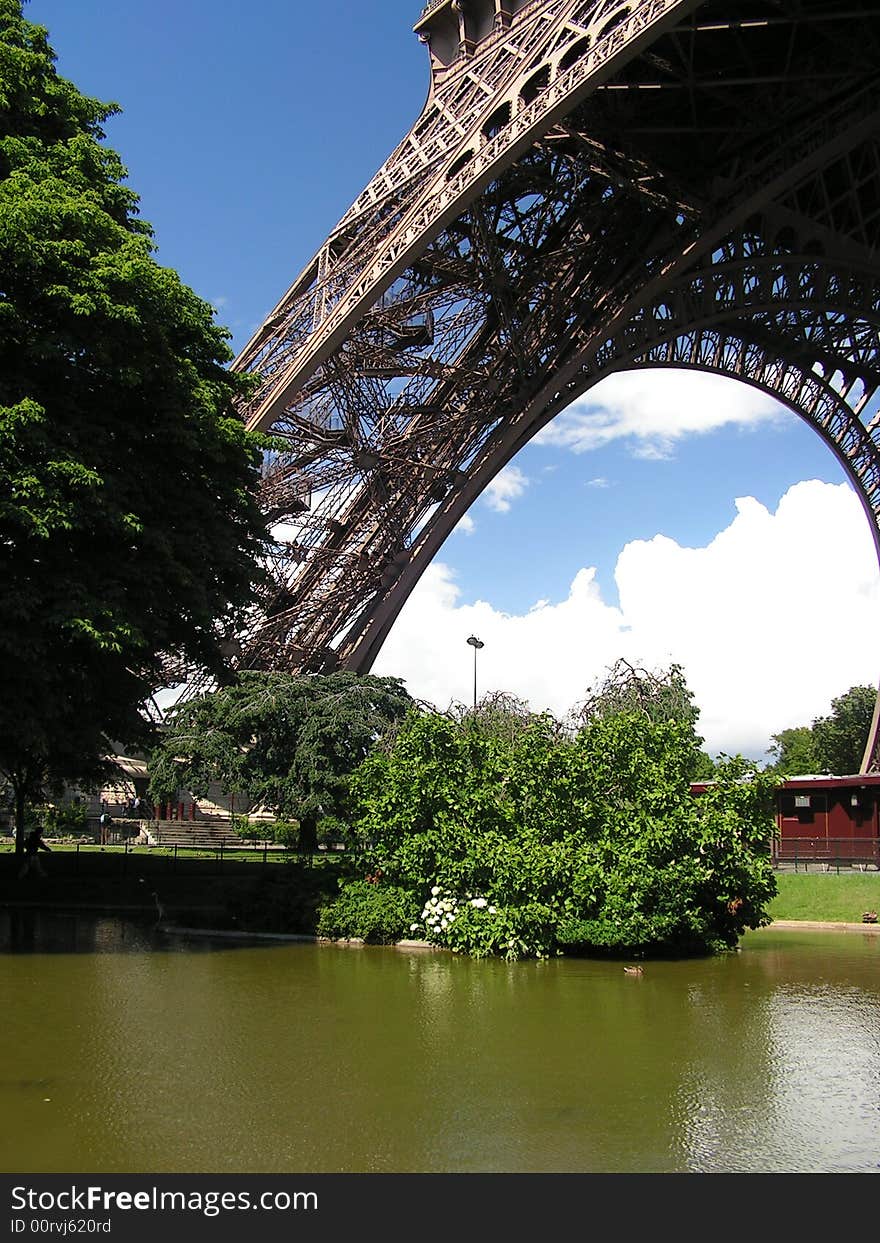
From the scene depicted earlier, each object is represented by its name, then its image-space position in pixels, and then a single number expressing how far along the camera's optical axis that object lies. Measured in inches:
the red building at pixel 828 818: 1164.5
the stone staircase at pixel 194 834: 1611.6
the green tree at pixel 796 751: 3169.3
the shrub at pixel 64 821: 1672.0
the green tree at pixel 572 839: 636.7
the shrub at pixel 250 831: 1501.1
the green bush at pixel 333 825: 809.3
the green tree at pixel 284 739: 1035.9
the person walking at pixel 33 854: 896.3
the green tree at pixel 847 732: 2910.9
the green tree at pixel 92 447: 574.9
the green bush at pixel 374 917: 690.2
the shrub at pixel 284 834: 1465.3
